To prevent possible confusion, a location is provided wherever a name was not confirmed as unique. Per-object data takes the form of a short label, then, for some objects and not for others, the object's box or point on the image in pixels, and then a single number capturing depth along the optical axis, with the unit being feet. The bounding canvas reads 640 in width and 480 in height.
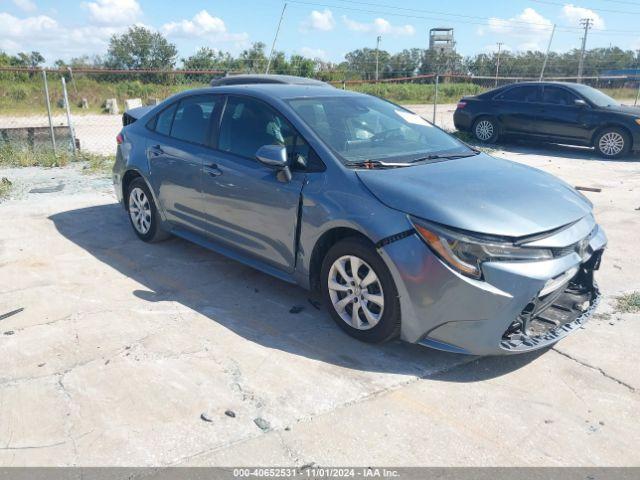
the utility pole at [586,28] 166.23
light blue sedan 11.03
